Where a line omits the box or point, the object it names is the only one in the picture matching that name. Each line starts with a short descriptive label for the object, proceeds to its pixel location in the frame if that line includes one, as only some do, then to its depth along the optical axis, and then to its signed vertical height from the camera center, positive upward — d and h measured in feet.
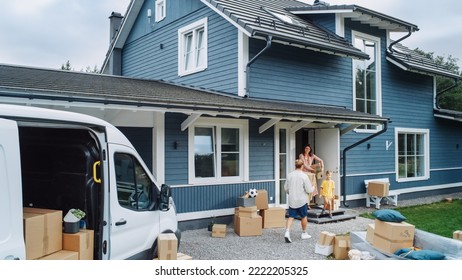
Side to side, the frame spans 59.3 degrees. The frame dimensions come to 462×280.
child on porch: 28.91 -3.82
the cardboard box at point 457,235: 18.56 -4.42
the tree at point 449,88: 48.39 +6.39
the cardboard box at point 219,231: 23.80 -5.32
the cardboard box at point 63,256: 10.69 -3.07
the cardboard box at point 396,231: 16.72 -3.81
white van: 11.97 -1.17
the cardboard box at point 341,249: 18.95 -5.10
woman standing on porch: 30.55 -2.06
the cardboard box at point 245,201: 25.40 -3.87
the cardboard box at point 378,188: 35.86 -4.34
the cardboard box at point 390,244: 16.76 -4.38
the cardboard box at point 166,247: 13.79 -3.66
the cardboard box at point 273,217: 26.30 -5.03
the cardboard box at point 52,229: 10.60 -2.36
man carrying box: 22.59 -2.96
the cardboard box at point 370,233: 18.02 -4.22
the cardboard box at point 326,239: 19.69 -4.82
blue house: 25.21 +3.19
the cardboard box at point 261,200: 26.40 -3.91
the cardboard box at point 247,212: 24.66 -4.37
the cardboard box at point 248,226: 24.25 -5.18
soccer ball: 26.30 -3.43
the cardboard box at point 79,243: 11.27 -2.86
